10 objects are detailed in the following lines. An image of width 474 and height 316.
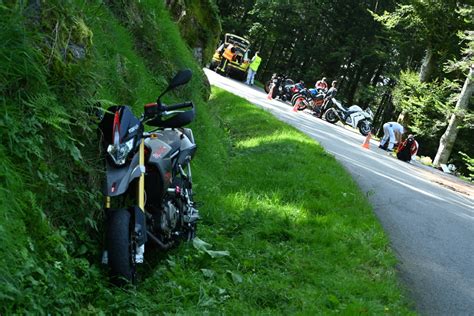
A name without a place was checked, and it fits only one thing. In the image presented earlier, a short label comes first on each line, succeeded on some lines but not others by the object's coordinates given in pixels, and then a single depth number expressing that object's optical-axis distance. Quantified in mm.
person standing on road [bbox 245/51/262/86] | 35062
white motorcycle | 26250
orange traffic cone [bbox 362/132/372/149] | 20192
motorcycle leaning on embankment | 4113
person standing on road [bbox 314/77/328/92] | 30556
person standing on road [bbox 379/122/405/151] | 22516
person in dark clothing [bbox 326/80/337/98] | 27305
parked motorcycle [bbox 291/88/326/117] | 28266
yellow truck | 34875
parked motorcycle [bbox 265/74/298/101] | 31047
